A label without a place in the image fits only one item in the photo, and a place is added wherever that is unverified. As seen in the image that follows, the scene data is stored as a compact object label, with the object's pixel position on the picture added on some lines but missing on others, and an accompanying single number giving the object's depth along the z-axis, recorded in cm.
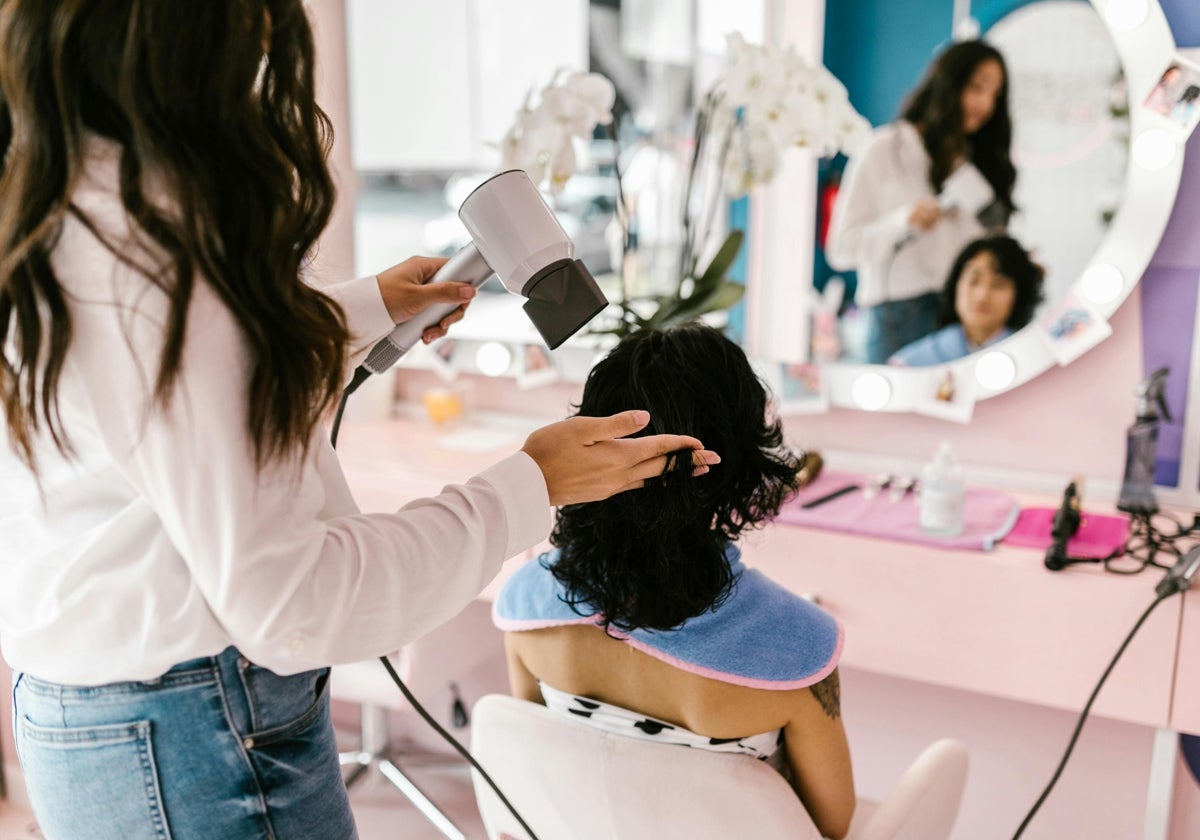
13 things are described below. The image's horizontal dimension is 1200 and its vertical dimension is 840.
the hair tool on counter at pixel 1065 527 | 146
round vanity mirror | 160
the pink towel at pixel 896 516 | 156
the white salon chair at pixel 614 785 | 100
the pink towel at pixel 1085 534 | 151
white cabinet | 205
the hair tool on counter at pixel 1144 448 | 160
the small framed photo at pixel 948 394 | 180
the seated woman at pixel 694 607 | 101
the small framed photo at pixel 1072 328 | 169
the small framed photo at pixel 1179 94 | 156
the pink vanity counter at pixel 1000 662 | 143
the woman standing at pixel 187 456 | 64
